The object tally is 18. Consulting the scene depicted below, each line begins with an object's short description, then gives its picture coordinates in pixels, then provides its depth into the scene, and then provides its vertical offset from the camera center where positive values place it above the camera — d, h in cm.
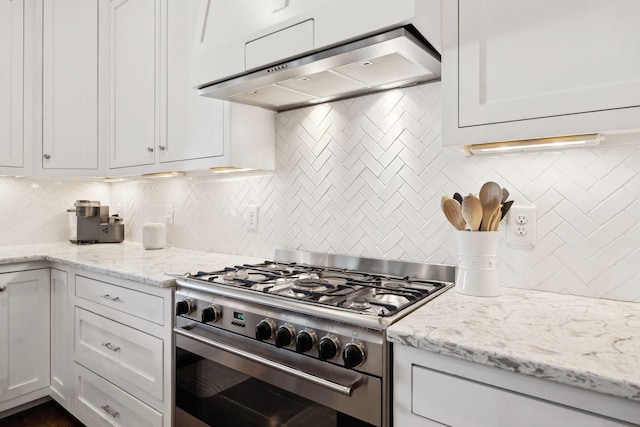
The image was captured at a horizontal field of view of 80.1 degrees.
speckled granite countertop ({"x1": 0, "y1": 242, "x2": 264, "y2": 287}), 165 -25
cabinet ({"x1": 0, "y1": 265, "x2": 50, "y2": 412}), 206 -69
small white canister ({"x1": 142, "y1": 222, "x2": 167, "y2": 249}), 236 -15
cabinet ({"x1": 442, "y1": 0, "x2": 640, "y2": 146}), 90 +38
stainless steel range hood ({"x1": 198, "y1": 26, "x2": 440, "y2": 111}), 114 +50
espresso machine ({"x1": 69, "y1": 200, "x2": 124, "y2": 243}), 263 -10
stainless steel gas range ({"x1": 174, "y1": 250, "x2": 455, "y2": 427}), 98 -38
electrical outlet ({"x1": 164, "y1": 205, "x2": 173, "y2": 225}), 251 -1
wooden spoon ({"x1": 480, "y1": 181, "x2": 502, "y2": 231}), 118 +4
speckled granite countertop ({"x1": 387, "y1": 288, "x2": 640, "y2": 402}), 70 -28
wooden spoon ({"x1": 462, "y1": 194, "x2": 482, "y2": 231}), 116 +1
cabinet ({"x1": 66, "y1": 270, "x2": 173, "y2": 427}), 154 -64
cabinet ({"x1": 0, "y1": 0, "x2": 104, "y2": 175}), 232 +78
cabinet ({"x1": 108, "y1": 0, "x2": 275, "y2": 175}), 184 +58
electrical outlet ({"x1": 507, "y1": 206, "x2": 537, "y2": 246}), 129 -4
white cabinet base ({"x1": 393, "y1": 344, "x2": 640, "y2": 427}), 71 -38
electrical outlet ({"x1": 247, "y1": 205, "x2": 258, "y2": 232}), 205 -3
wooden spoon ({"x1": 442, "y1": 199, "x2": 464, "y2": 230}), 124 +1
